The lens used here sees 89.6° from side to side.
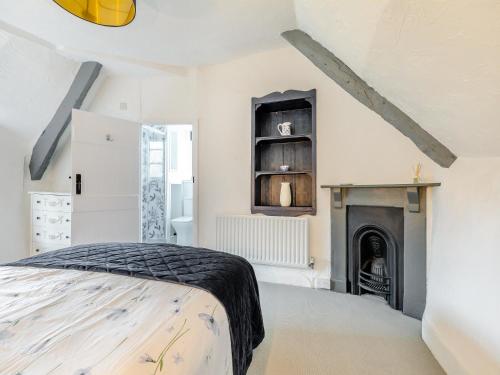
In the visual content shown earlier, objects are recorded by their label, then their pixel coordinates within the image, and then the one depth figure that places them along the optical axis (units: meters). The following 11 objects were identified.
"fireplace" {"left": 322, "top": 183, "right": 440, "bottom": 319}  2.16
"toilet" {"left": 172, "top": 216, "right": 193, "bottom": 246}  4.42
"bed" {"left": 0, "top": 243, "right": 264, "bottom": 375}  0.65
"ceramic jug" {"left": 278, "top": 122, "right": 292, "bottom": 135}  2.87
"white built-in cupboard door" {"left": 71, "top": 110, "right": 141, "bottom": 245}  2.84
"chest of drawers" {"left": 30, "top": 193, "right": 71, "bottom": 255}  2.91
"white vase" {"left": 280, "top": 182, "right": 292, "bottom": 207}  2.88
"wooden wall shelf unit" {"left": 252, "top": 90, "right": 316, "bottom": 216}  2.79
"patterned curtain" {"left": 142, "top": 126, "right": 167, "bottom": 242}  4.46
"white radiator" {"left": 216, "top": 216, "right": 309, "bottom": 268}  2.70
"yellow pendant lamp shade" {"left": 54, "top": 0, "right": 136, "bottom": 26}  1.50
